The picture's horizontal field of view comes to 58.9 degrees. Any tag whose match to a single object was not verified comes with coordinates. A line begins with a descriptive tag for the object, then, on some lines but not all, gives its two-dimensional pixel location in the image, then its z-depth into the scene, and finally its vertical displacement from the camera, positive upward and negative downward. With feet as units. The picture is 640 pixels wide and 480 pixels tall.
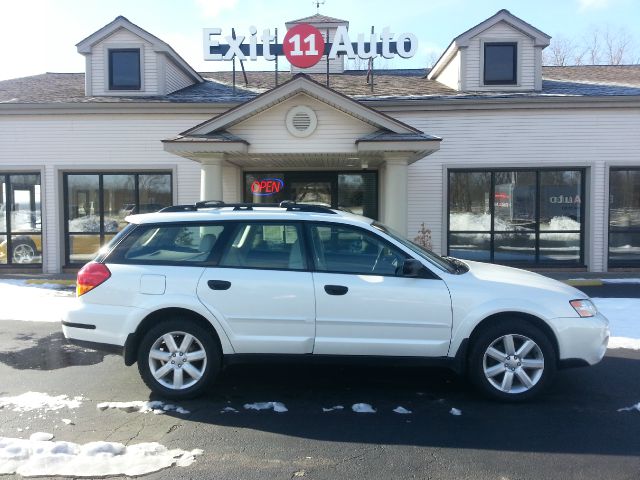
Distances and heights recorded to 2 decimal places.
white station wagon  15.99 -2.59
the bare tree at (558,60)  114.11 +32.21
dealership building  42.88 +4.27
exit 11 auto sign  50.88 +15.83
